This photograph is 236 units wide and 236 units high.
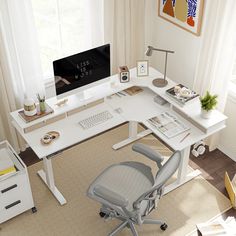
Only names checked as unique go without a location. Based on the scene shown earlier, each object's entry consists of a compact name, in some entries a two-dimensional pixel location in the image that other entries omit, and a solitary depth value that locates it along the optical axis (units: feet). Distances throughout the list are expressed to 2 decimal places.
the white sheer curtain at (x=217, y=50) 9.60
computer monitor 9.39
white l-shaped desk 9.36
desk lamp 10.59
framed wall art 10.49
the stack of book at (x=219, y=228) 8.58
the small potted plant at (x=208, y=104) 9.36
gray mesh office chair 7.86
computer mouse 10.30
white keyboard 9.84
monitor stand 10.14
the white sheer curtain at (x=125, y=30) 11.33
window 11.01
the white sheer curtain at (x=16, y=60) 9.82
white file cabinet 8.97
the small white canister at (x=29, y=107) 9.34
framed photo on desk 10.74
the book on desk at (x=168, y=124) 9.54
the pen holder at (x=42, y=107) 9.53
